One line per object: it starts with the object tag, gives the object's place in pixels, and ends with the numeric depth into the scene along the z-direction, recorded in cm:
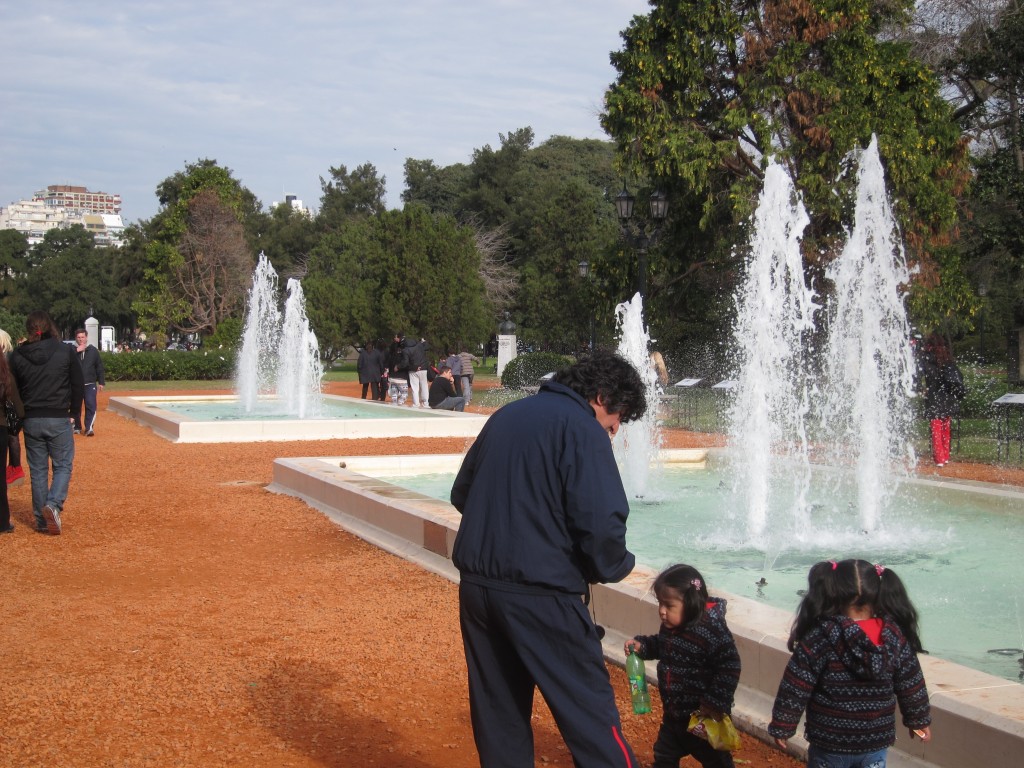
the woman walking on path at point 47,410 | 909
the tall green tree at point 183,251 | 5609
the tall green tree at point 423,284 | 3519
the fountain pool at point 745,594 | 374
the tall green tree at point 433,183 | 6669
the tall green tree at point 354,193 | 7419
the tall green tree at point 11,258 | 9281
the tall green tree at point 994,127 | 1800
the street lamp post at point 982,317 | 3295
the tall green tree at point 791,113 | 1992
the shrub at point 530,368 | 3080
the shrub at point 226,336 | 4466
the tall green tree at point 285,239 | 7050
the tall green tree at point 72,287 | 8644
